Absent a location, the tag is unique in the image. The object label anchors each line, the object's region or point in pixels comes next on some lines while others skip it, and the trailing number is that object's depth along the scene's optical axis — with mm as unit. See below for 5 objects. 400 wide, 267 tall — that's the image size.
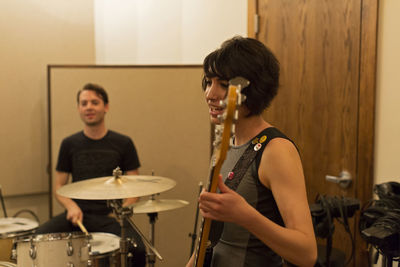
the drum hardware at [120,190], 1892
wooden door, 1998
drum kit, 1909
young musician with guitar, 941
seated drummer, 2834
